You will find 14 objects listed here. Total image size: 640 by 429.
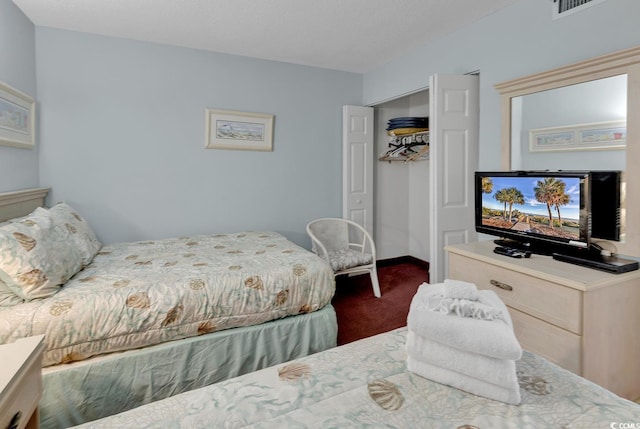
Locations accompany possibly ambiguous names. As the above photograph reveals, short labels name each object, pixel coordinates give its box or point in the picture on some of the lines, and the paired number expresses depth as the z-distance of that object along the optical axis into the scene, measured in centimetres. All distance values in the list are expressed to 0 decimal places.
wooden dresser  160
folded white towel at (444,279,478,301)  108
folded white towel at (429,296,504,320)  98
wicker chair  329
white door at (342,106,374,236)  404
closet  285
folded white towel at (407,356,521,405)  87
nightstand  92
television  186
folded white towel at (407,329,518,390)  88
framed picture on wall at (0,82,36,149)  227
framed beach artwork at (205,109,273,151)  344
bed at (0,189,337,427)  166
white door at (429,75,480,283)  283
